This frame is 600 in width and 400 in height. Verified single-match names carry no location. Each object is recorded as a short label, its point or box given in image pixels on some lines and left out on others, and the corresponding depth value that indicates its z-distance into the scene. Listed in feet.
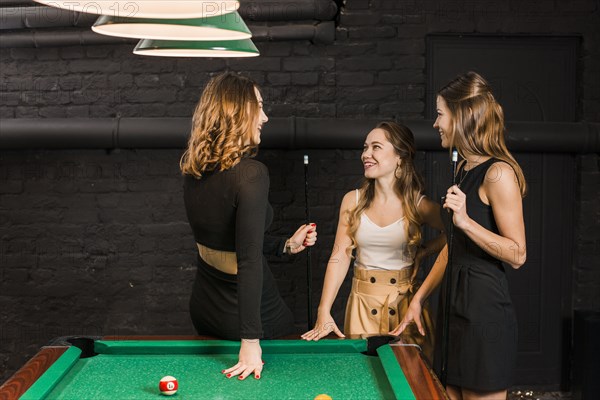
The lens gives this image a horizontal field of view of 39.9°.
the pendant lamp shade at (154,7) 6.94
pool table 8.24
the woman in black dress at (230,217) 9.25
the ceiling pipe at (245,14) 15.72
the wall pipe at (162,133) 15.83
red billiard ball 8.05
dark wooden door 16.44
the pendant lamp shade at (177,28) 8.59
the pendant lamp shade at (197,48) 10.10
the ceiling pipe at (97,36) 15.92
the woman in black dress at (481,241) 10.71
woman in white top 12.27
